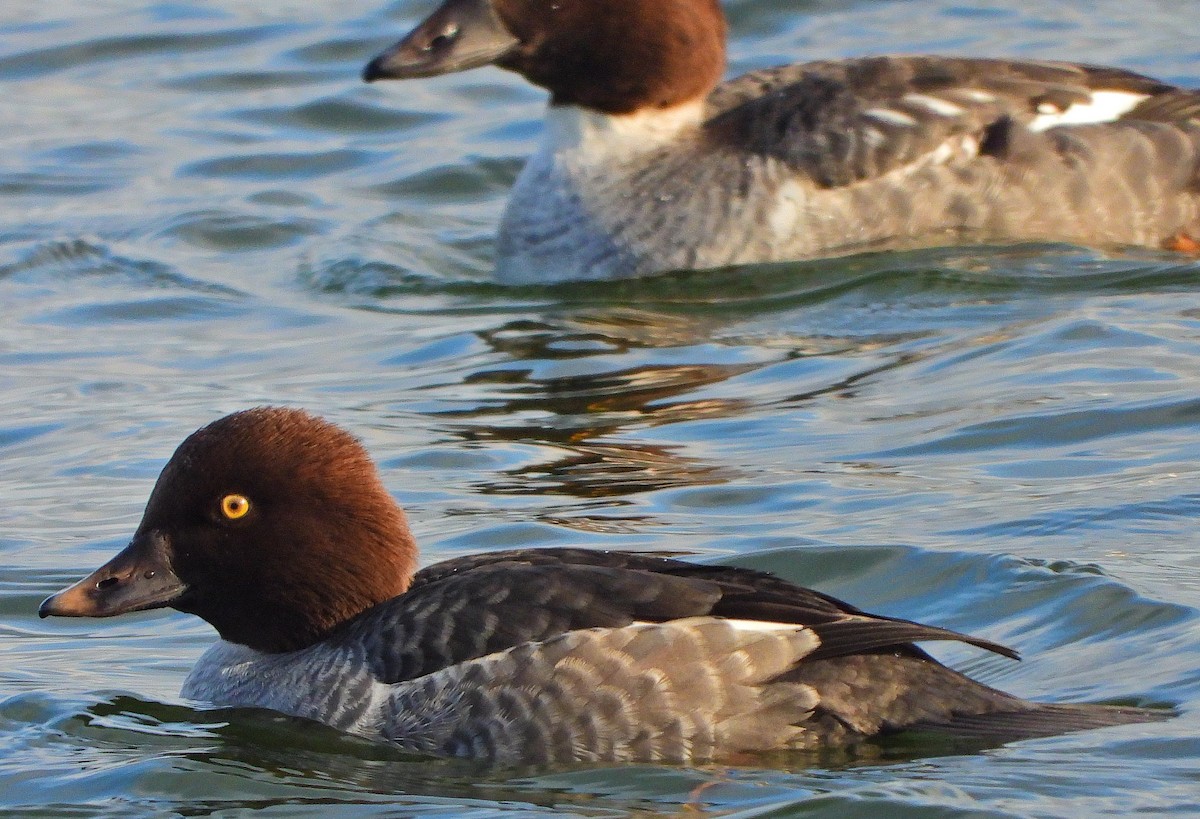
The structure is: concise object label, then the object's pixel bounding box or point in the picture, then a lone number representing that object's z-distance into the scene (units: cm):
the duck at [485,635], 1204
